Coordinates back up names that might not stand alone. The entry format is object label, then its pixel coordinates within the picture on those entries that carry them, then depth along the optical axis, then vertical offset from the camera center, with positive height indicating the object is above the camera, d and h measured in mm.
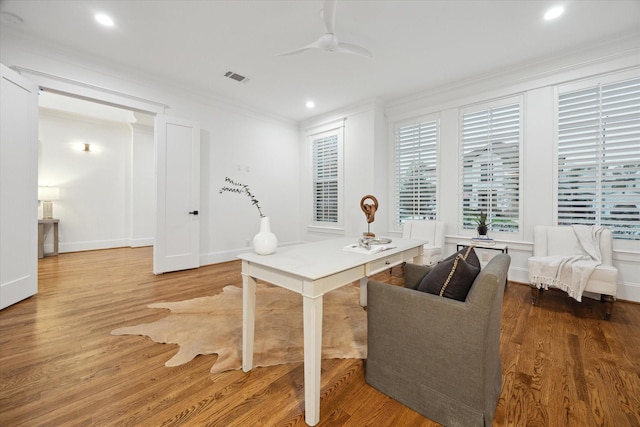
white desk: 1279 -362
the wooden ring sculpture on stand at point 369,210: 1995 +17
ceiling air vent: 3877 +2054
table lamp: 5195 +242
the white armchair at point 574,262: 2527 -504
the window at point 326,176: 5312 +770
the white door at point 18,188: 2607 +224
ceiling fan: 2207 +1710
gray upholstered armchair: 1168 -677
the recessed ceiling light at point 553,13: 2504 +1982
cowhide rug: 1899 -1024
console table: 4859 -490
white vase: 1677 -205
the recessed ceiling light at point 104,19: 2664 +1994
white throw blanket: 2580 -539
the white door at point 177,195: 3906 +250
